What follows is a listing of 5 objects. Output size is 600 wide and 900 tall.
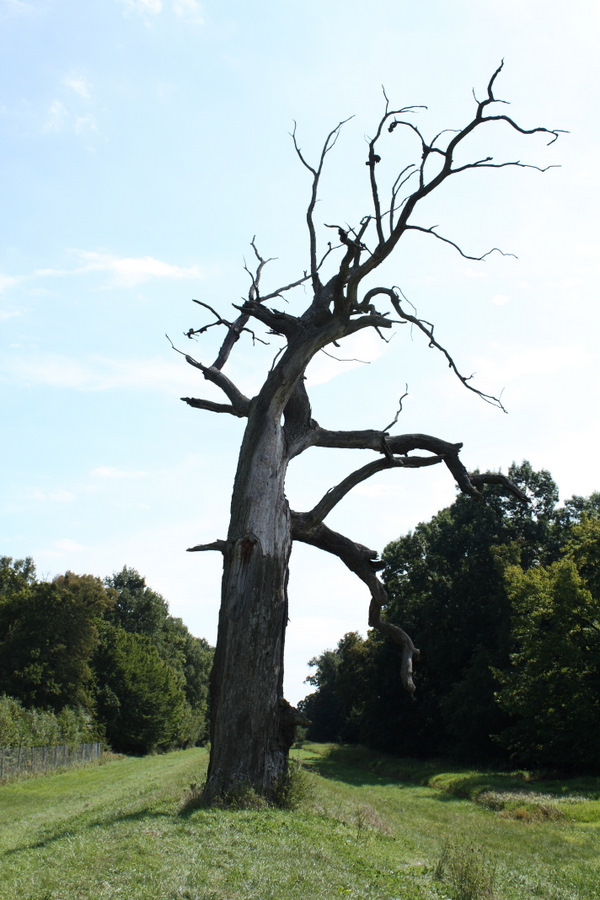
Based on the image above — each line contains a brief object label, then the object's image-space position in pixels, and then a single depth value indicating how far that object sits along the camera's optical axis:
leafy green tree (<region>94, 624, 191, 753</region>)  54.38
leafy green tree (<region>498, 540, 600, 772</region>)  28.80
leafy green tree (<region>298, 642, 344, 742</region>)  82.50
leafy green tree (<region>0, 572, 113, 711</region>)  44.56
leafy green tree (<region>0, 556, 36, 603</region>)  62.44
